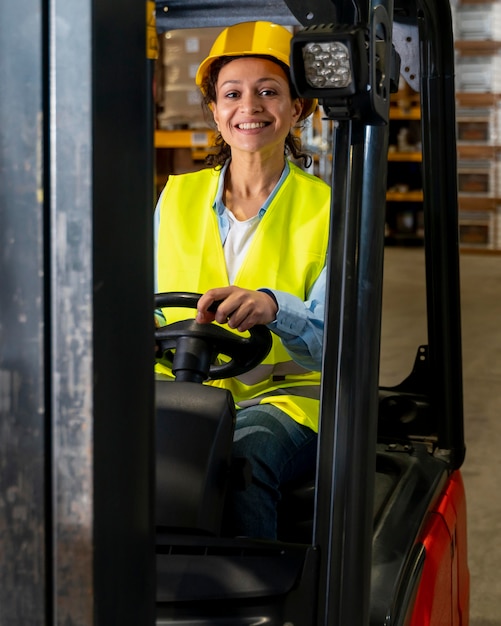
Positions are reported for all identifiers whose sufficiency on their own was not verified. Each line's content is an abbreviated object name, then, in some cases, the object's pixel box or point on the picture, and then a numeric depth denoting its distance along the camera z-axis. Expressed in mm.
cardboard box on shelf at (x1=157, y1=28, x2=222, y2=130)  8961
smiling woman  2301
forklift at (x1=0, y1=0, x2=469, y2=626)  1039
